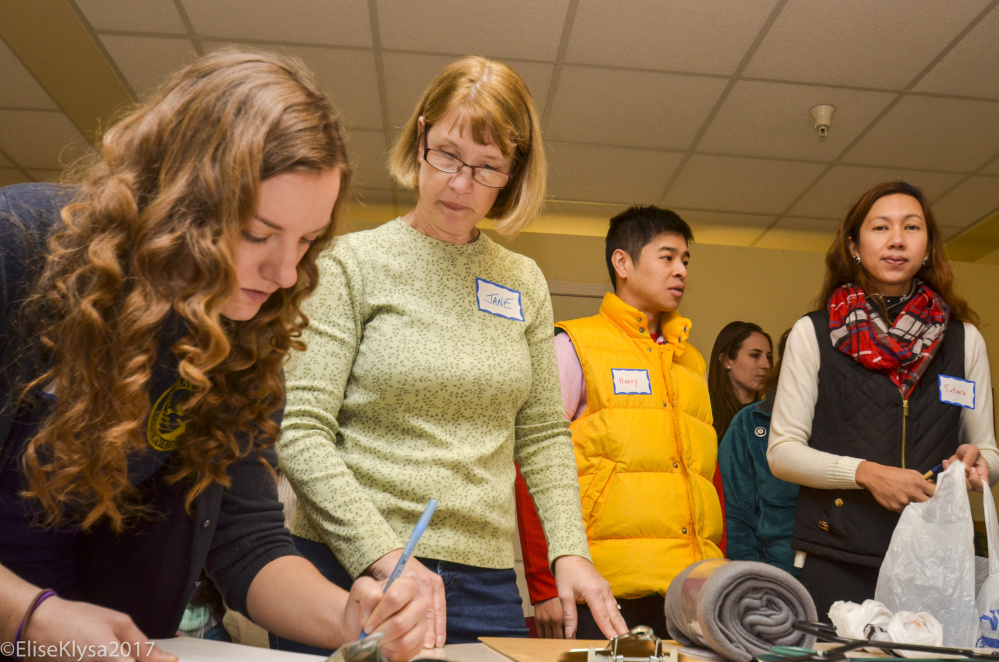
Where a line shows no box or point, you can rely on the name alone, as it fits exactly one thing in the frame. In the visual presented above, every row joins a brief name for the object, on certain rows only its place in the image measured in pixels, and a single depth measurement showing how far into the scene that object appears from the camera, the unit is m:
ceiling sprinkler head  3.39
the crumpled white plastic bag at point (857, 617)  1.00
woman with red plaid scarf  1.57
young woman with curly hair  0.74
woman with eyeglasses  1.07
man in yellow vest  1.73
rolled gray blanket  0.88
